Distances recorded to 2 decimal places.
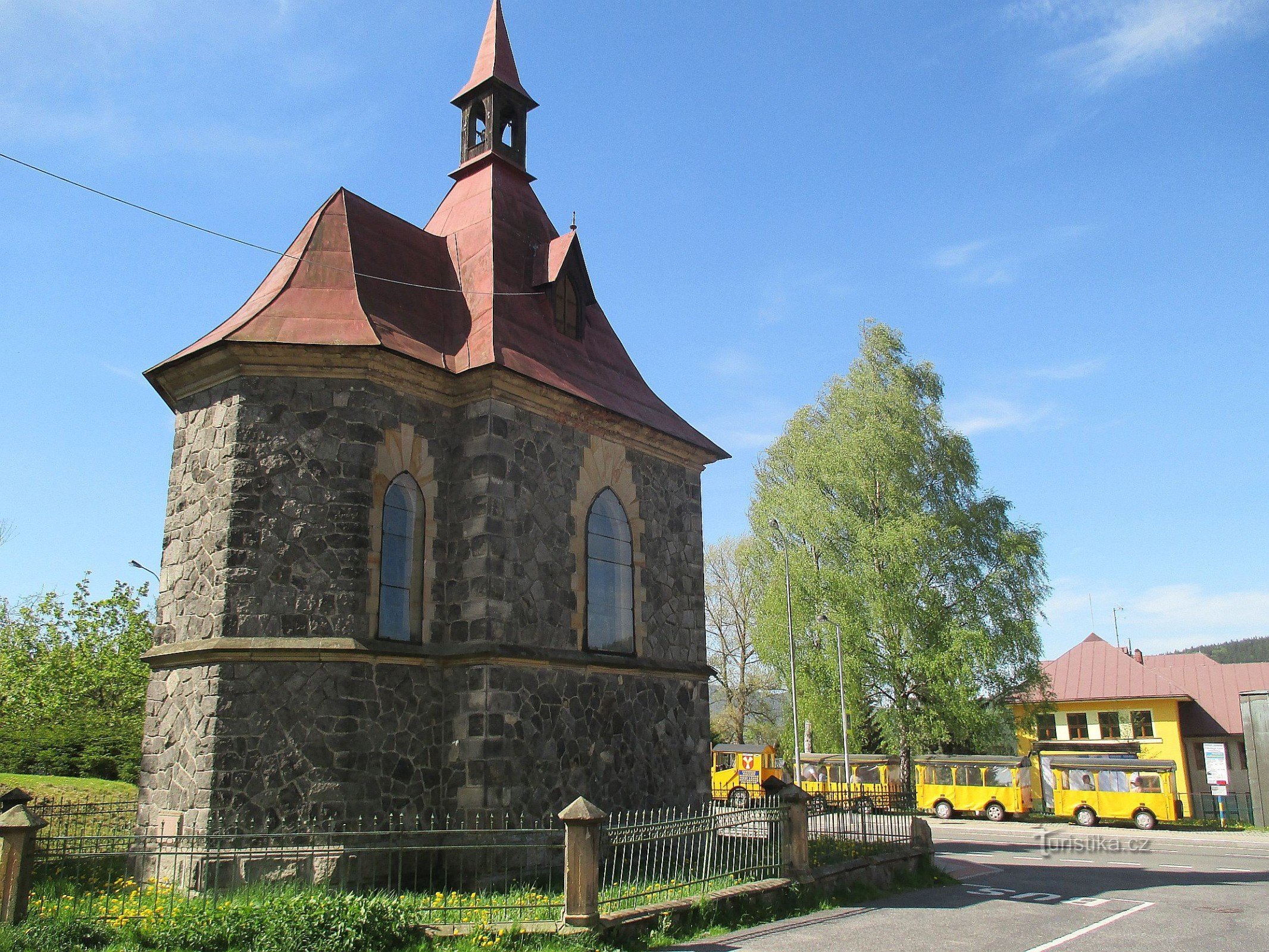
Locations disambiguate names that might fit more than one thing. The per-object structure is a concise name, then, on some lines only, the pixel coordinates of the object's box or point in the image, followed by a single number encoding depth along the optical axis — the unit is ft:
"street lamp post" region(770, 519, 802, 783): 93.66
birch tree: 93.56
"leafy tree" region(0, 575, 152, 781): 75.72
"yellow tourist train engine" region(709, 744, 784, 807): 110.73
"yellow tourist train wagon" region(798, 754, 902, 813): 100.53
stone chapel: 37.68
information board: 109.60
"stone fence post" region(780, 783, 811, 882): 40.60
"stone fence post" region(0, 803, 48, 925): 27.07
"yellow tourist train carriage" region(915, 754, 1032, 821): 101.14
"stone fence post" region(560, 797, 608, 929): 29.78
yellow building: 117.60
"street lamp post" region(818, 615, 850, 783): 91.61
